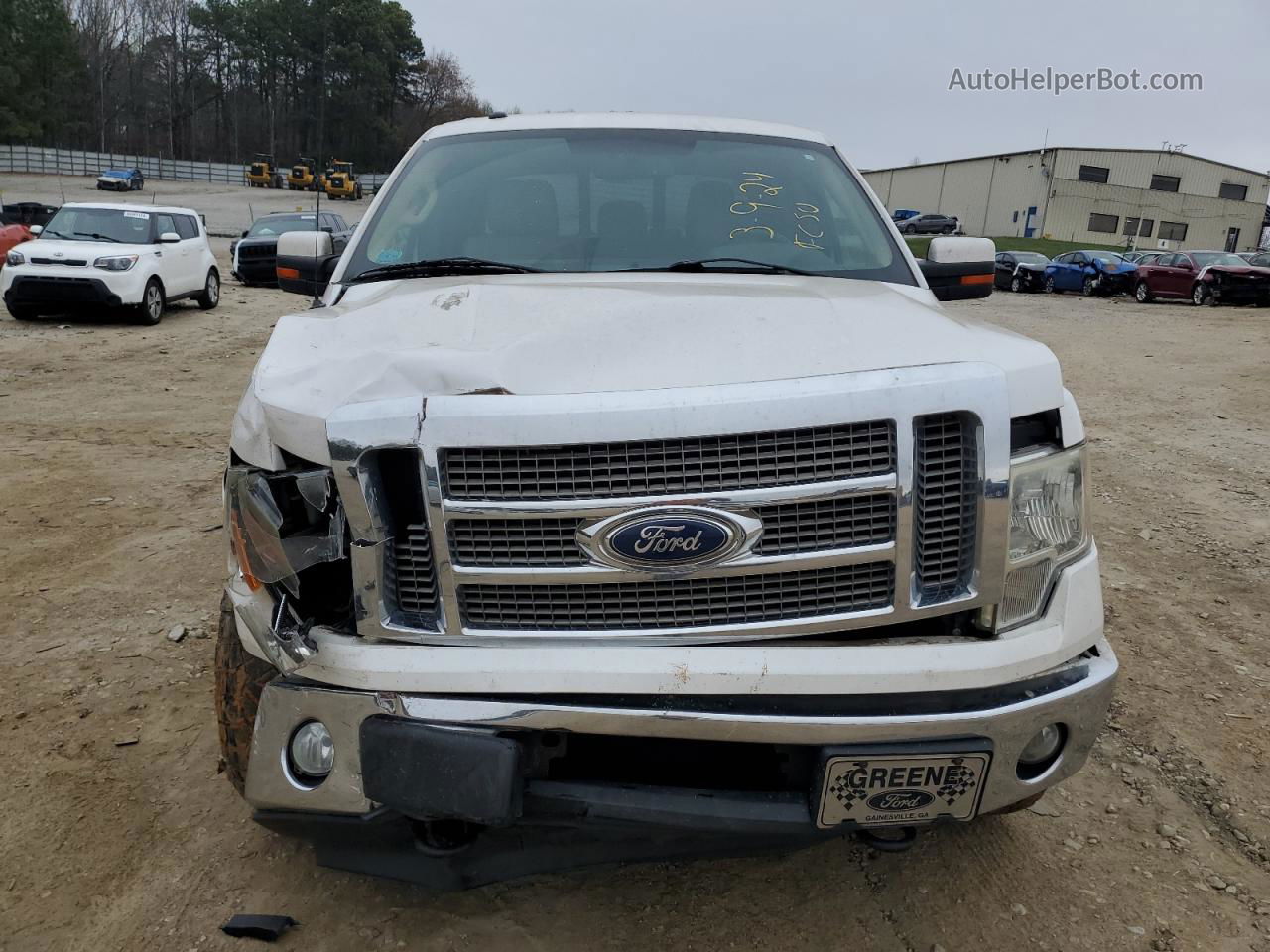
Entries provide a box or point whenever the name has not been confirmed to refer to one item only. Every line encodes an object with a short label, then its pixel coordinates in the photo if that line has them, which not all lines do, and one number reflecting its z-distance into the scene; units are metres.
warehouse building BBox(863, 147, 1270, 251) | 57.22
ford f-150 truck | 1.79
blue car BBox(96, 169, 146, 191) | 52.50
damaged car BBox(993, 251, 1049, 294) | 29.69
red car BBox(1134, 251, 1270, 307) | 21.98
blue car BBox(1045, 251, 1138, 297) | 26.81
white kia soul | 12.55
